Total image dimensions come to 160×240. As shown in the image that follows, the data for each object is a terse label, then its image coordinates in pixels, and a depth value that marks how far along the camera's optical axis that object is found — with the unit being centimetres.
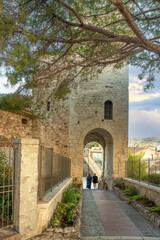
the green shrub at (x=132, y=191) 998
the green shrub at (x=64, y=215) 467
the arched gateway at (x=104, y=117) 1510
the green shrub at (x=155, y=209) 663
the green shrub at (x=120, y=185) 1298
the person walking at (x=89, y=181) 1664
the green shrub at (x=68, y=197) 692
